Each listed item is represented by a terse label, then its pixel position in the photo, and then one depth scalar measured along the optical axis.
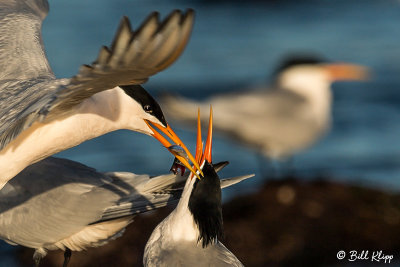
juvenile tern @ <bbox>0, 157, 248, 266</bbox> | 10.45
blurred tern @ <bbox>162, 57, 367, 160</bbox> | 17.14
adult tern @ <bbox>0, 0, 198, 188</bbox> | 6.94
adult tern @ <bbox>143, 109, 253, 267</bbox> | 8.91
